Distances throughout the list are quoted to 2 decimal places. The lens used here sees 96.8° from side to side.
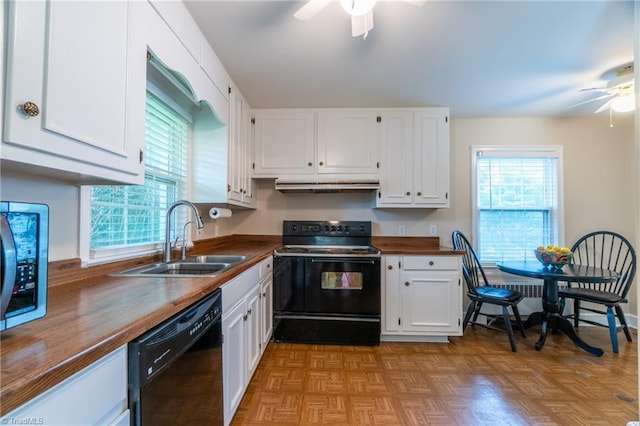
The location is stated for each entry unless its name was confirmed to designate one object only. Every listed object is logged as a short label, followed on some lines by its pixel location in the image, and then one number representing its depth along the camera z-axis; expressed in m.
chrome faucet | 1.73
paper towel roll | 2.11
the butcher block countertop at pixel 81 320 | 0.50
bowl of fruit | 2.43
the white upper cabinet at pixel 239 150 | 2.28
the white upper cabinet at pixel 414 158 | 2.79
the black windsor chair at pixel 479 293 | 2.46
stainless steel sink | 1.42
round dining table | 2.29
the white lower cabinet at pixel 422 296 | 2.51
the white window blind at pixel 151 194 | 1.42
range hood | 2.67
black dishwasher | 0.75
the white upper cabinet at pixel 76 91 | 0.69
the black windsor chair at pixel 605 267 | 2.40
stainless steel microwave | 0.58
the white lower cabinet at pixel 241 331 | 1.37
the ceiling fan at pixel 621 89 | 2.09
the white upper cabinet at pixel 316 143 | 2.82
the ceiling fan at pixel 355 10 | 1.29
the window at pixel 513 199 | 3.09
